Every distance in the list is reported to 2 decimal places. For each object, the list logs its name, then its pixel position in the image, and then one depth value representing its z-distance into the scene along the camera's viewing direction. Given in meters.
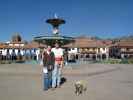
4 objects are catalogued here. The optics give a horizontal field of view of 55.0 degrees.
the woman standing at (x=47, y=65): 5.28
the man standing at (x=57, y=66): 5.44
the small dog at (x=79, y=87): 4.67
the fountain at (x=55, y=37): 13.42
